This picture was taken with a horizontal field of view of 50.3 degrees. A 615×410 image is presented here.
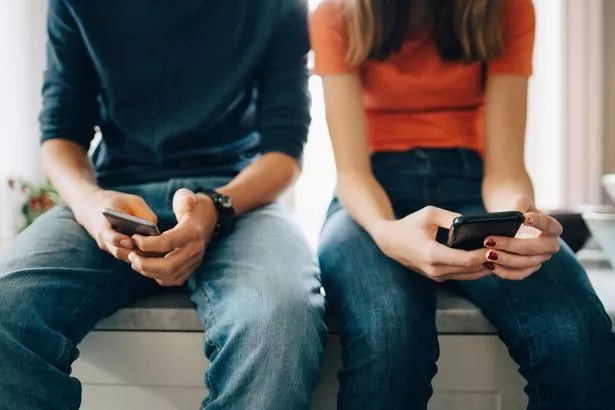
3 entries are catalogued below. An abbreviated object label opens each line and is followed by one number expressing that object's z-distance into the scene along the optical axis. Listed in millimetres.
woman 750
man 735
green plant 1679
